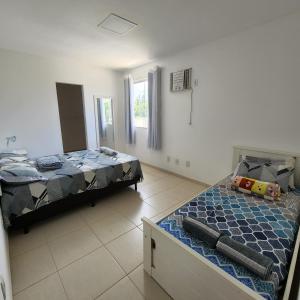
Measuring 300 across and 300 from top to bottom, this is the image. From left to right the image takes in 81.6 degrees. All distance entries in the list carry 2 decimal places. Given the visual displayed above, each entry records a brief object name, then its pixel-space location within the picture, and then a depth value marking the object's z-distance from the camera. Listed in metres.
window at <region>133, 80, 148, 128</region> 4.30
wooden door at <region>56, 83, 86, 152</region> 4.64
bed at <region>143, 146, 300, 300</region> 0.97
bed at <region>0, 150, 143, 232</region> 1.85
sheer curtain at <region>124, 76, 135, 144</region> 4.46
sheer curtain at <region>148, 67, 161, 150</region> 3.69
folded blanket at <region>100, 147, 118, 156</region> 3.22
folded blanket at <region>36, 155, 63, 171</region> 2.47
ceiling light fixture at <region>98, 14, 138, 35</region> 2.09
